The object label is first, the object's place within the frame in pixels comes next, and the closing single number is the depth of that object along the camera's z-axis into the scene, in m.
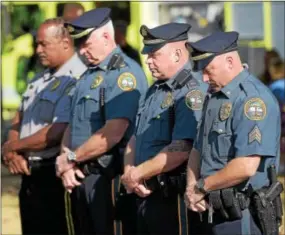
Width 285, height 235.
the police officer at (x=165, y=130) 11.10
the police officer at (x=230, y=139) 10.00
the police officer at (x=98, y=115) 12.20
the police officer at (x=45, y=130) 13.58
